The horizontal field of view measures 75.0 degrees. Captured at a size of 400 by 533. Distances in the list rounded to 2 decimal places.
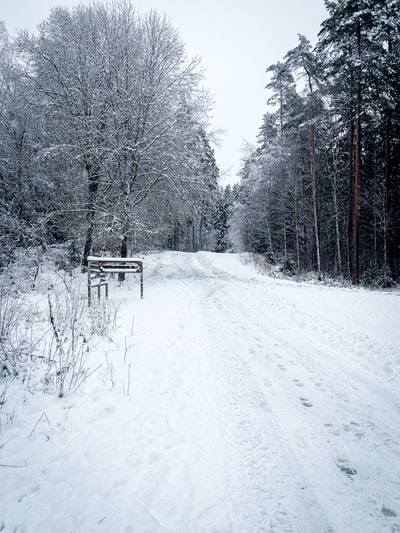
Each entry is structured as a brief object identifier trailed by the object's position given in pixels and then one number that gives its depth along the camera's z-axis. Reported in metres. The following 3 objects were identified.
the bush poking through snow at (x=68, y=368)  3.31
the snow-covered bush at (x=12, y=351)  3.34
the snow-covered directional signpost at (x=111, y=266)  7.72
